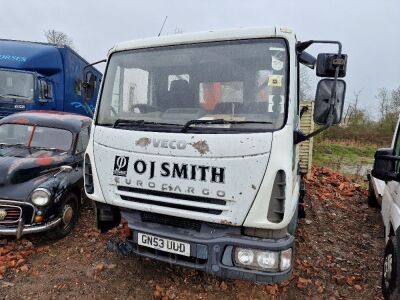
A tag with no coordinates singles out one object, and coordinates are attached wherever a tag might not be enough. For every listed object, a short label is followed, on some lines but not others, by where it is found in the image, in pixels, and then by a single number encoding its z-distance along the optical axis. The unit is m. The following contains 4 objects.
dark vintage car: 3.96
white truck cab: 2.61
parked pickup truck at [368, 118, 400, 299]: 2.98
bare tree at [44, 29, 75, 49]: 44.09
